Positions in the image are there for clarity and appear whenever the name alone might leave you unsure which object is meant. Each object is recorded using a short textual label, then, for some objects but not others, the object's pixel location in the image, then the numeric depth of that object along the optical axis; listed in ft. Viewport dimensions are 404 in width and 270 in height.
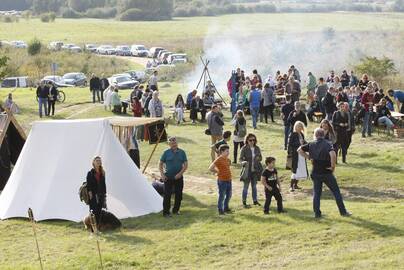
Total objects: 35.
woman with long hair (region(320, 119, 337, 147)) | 53.06
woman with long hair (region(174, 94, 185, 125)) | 95.09
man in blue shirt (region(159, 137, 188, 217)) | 49.03
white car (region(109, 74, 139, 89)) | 147.84
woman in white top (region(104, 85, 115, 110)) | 103.71
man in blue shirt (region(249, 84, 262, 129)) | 85.56
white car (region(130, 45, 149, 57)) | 257.92
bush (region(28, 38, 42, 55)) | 232.53
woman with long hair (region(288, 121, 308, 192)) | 55.62
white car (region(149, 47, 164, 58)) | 247.01
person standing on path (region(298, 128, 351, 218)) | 44.32
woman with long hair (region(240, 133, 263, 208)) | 50.11
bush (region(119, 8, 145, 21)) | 442.91
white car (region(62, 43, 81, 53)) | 253.63
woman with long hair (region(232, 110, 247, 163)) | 65.62
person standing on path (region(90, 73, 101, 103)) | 115.44
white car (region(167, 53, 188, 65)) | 208.19
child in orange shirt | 48.02
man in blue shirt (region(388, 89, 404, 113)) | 82.24
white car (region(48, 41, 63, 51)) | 253.77
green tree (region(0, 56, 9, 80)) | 119.37
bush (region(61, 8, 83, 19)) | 484.54
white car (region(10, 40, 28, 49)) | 261.03
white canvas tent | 51.37
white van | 158.47
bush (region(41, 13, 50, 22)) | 444.55
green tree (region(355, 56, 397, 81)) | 126.31
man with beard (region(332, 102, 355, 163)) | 64.18
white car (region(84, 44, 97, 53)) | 268.00
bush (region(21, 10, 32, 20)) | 478.59
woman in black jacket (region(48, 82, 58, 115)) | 103.91
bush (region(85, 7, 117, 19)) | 477.36
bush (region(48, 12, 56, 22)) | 448.53
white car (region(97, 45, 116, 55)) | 264.72
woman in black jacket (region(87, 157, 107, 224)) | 46.96
